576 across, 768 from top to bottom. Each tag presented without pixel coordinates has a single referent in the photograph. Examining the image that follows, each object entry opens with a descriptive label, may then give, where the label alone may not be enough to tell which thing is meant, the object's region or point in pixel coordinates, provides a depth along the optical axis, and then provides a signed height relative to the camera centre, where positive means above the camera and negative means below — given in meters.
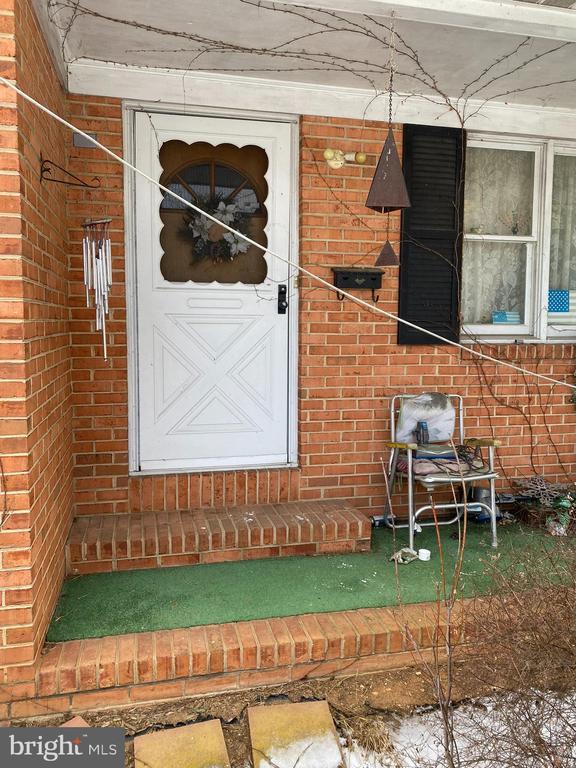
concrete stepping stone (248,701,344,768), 2.42 -1.67
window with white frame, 4.65 +0.64
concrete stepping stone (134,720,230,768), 2.38 -1.67
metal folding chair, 3.80 -0.94
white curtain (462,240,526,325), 4.68 +0.33
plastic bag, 4.26 -0.65
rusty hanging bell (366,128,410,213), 3.11 +0.69
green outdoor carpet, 3.01 -1.43
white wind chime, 3.43 +0.32
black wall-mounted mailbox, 4.15 +0.29
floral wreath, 4.06 +0.58
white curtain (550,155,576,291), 4.82 +0.75
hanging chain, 3.20 +1.52
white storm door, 3.98 -0.14
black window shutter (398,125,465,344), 4.34 +0.64
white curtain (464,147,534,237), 4.62 +0.98
